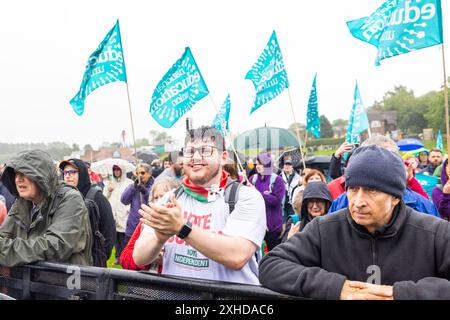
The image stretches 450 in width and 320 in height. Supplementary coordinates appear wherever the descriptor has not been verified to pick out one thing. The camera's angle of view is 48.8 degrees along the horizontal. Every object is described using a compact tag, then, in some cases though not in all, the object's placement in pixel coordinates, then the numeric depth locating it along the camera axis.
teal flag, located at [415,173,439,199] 6.31
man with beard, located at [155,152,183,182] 6.75
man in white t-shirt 2.43
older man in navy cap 1.93
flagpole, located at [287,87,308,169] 8.70
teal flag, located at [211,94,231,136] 12.83
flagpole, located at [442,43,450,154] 3.73
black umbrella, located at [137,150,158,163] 16.12
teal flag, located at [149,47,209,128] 8.41
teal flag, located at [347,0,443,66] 4.77
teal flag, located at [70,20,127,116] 7.63
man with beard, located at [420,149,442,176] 10.75
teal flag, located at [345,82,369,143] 9.54
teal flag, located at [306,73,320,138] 10.83
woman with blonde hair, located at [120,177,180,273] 2.92
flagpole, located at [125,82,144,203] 6.83
